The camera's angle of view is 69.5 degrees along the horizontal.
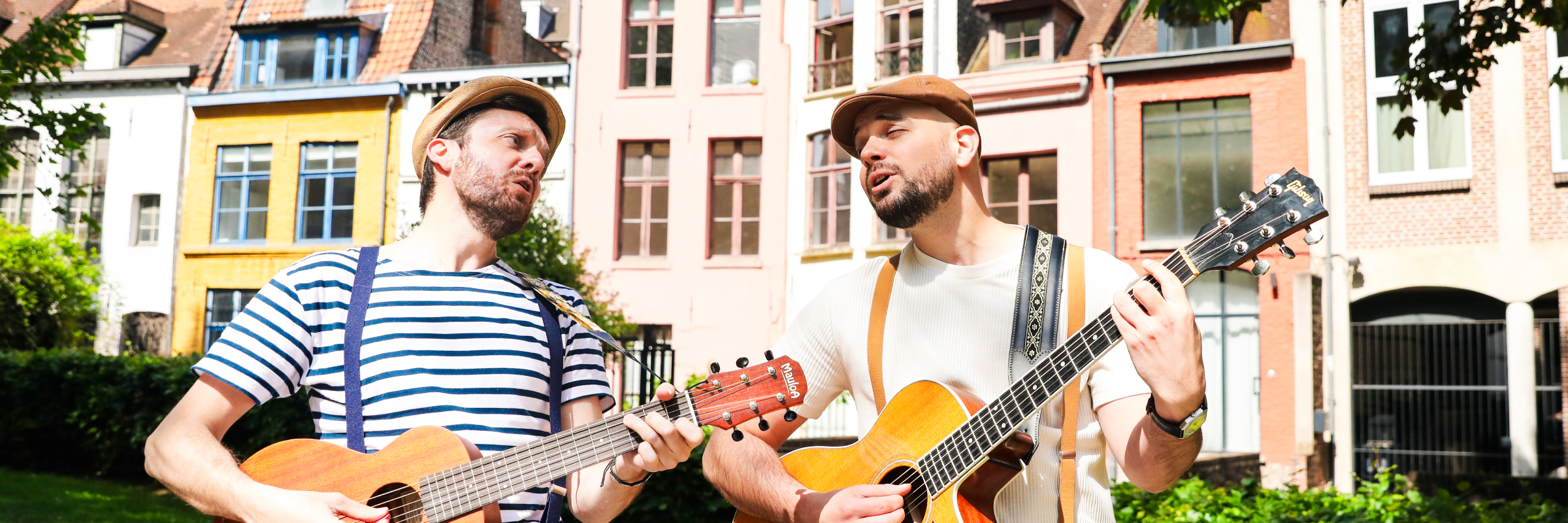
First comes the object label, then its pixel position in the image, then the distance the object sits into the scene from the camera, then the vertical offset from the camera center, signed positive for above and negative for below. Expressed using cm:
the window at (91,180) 2317 +266
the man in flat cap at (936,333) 253 -2
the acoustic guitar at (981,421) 233 -22
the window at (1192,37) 1645 +436
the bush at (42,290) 1973 +36
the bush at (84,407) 1165 -103
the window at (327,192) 2231 +246
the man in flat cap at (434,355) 241 -9
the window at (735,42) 2017 +502
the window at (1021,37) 1809 +472
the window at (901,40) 1873 +479
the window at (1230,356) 1552 -32
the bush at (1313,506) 492 -82
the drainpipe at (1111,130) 1662 +295
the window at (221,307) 2253 +14
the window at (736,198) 1973 +220
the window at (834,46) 1945 +484
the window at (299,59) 2262 +518
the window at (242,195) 2298 +243
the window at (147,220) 2344 +191
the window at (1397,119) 1471 +277
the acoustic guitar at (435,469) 244 -33
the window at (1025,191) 1744 +215
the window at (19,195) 2344 +239
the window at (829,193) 1889 +223
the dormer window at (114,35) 2359 +581
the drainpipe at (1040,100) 1685 +346
